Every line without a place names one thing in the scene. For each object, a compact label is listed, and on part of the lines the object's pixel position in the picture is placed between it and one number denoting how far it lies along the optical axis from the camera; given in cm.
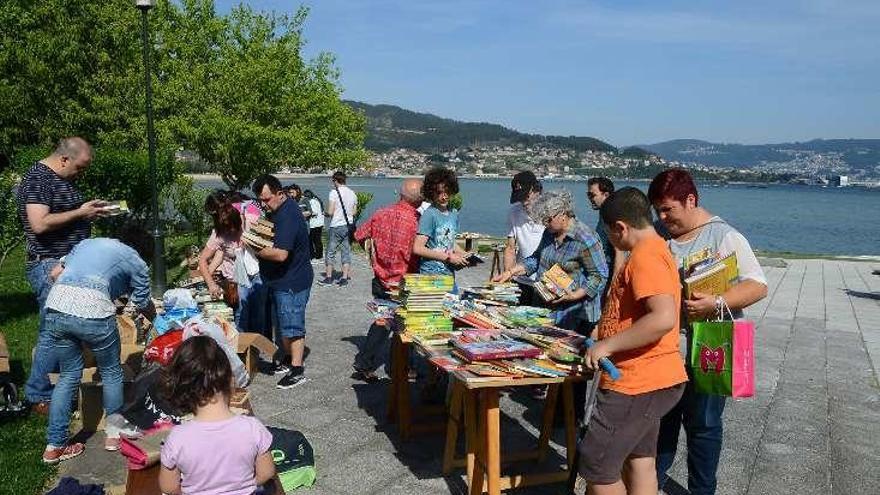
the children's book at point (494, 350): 373
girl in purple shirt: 273
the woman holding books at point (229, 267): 631
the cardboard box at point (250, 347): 589
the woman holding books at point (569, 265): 470
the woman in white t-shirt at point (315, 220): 1226
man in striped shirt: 489
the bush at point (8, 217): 840
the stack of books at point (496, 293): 525
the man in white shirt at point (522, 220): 613
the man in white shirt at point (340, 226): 1173
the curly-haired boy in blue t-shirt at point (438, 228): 529
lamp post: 1020
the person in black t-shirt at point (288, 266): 573
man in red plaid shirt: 555
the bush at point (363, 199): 2103
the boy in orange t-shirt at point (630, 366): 309
